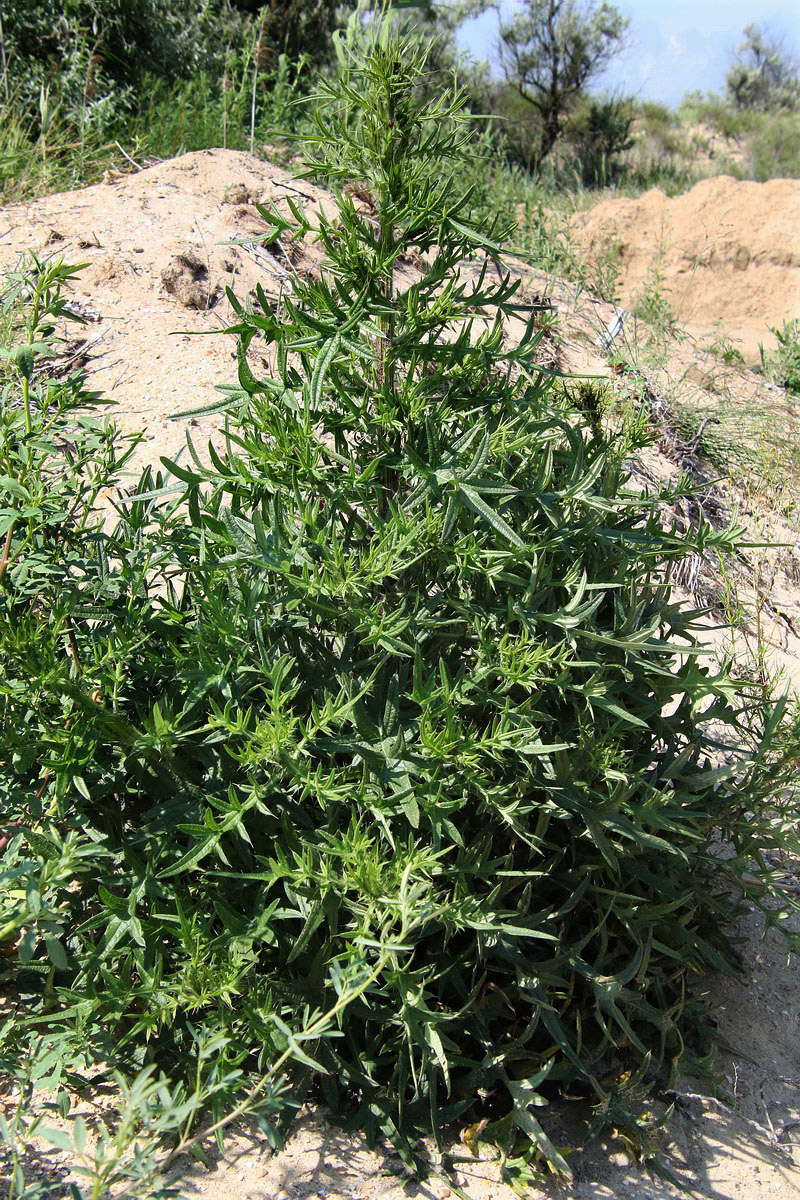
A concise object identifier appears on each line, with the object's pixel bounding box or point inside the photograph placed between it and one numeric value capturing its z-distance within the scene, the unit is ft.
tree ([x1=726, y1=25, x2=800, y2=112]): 73.97
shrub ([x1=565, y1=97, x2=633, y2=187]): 46.62
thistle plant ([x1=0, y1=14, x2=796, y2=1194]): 5.16
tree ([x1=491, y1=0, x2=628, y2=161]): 46.29
